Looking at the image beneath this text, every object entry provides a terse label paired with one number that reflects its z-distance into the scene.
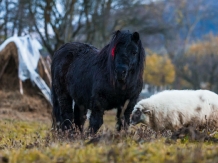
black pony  15.59
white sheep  22.69
